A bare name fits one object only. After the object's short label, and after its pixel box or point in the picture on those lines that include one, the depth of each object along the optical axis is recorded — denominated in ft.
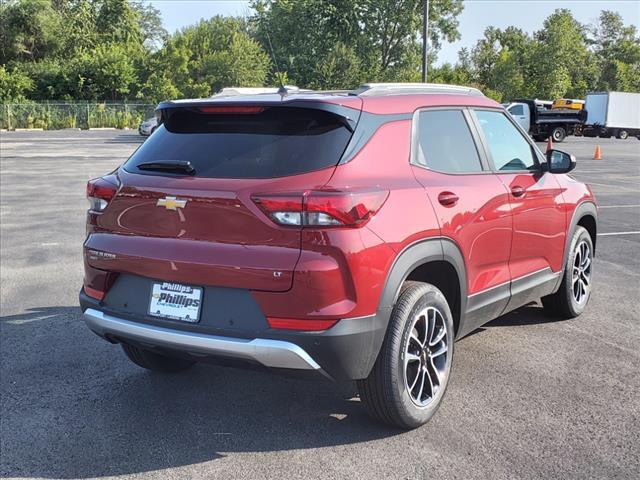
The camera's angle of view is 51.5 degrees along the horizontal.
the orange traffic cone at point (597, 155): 83.16
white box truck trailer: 147.64
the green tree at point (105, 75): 176.45
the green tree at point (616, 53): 264.27
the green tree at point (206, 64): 177.47
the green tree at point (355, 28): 201.77
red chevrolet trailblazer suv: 10.07
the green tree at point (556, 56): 218.59
